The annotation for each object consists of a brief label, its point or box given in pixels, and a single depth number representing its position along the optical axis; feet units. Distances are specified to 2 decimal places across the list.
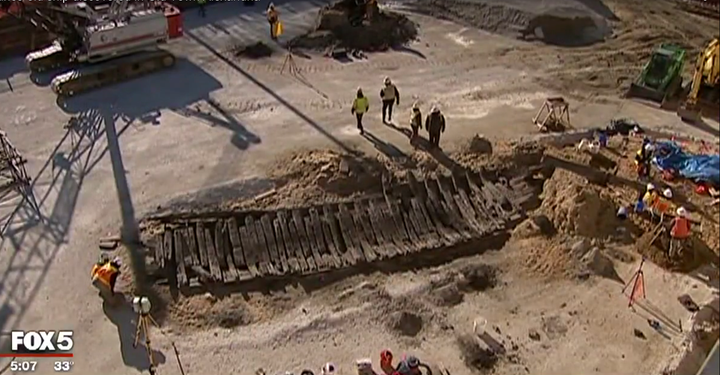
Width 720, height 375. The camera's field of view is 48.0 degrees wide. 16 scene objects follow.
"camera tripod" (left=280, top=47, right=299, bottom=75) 78.84
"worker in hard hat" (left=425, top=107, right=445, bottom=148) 65.05
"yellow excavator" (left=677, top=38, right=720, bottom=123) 56.53
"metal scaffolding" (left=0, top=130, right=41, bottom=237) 59.82
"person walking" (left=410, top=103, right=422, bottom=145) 66.03
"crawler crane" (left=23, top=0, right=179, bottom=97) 74.95
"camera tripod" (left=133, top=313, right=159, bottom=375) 47.30
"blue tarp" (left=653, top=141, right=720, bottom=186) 53.06
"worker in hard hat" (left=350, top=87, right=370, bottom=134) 67.62
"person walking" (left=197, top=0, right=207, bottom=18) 89.86
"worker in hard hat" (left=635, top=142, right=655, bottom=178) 60.18
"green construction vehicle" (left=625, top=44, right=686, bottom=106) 71.05
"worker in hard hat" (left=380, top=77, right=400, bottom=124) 67.92
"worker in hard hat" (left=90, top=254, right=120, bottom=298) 51.44
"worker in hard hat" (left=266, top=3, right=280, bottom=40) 84.94
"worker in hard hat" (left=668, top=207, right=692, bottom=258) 52.12
